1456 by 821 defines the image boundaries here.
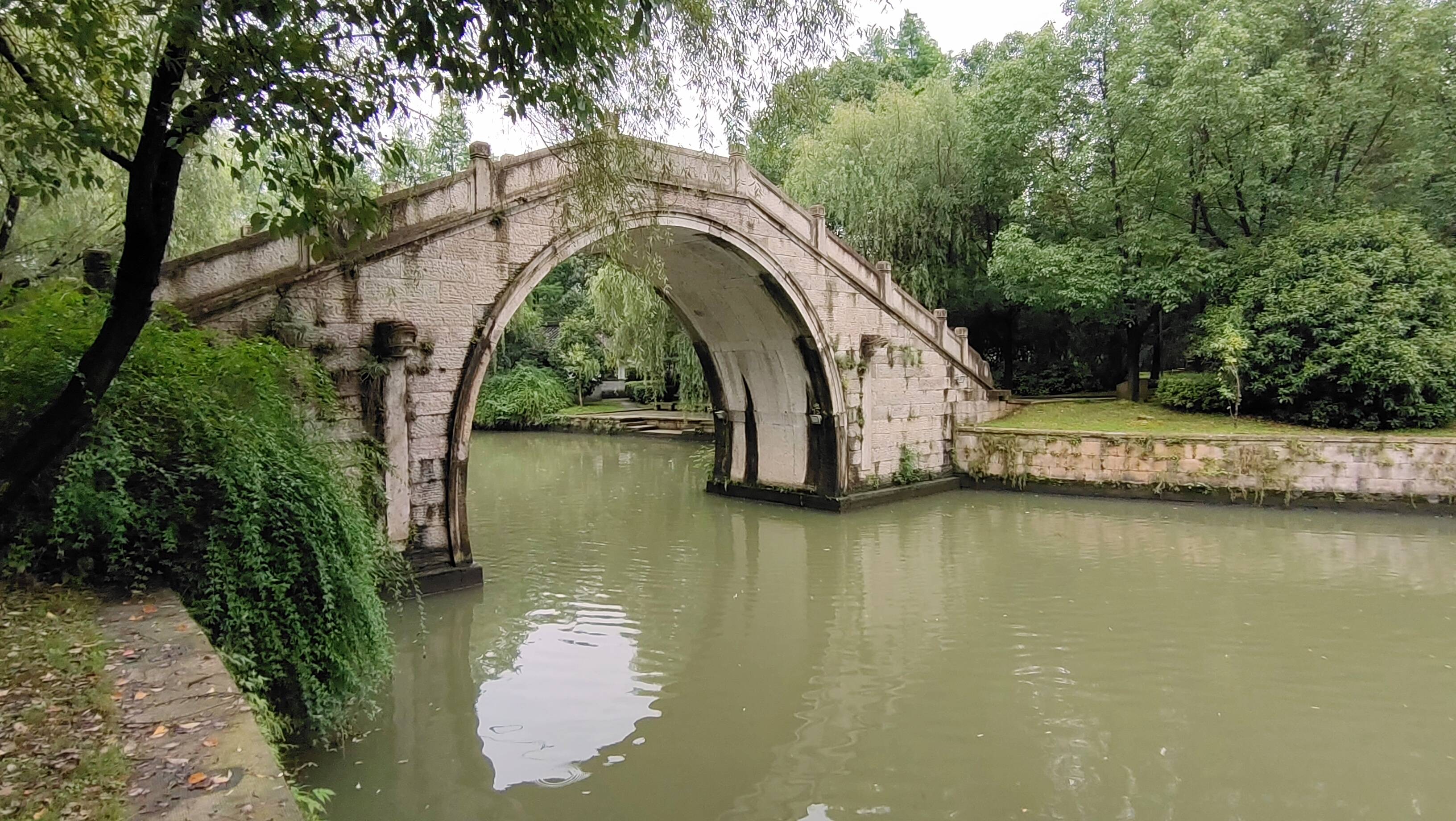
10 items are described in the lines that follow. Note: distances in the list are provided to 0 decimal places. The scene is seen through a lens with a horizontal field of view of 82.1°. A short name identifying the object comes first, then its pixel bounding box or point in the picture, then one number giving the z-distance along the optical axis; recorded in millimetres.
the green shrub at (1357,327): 11141
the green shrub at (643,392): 23188
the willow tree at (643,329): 16812
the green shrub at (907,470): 12828
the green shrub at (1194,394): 13422
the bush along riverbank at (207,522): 3922
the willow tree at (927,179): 16438
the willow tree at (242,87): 3258
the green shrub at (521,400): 25031
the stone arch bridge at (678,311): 7176
